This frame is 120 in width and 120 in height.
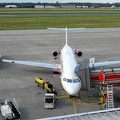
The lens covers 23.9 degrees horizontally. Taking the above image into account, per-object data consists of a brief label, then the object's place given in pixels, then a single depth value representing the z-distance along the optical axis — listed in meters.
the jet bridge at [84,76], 23.75
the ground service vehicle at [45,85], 25.80
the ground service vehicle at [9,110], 20.78
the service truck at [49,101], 22.88
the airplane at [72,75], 23.41
